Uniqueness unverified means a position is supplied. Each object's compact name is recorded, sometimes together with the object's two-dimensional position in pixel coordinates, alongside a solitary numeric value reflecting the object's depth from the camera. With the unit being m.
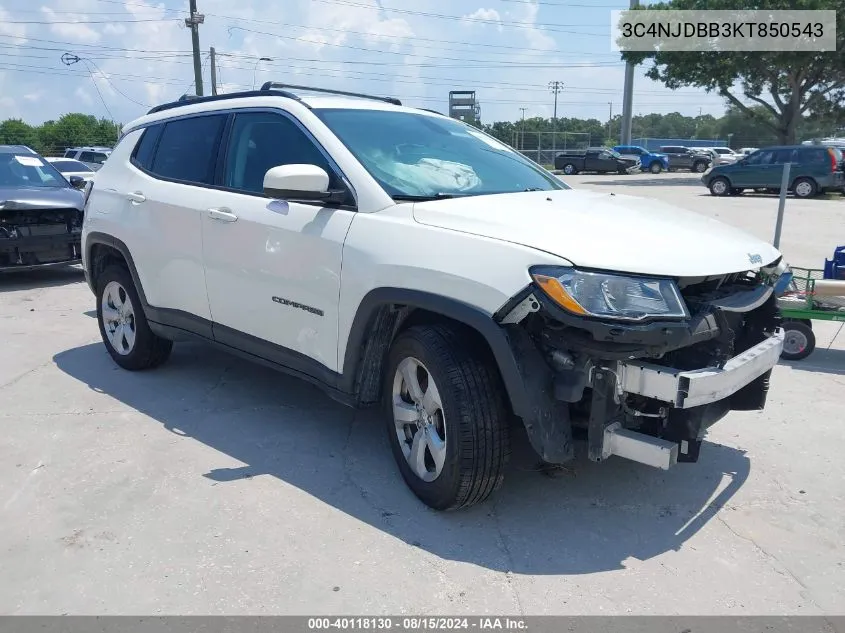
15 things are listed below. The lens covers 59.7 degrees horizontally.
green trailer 5.56
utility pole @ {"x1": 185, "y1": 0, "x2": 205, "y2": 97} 28.27
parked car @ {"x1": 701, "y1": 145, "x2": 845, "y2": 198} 22.03
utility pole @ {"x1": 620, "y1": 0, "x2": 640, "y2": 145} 43.28
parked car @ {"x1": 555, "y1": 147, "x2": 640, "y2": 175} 41.00
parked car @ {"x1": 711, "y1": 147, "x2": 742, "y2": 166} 42.65
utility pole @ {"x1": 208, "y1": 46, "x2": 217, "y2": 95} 38.09
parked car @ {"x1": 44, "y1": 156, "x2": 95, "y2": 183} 18.72
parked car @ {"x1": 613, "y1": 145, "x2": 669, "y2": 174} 42.91
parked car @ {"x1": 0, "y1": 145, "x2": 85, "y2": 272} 9.09
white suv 2.96
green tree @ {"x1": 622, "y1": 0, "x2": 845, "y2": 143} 31.34
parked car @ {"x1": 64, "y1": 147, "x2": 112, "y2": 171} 24.77
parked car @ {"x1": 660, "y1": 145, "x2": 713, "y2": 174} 42.16
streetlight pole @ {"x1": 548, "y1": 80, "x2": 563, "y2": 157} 52.28
